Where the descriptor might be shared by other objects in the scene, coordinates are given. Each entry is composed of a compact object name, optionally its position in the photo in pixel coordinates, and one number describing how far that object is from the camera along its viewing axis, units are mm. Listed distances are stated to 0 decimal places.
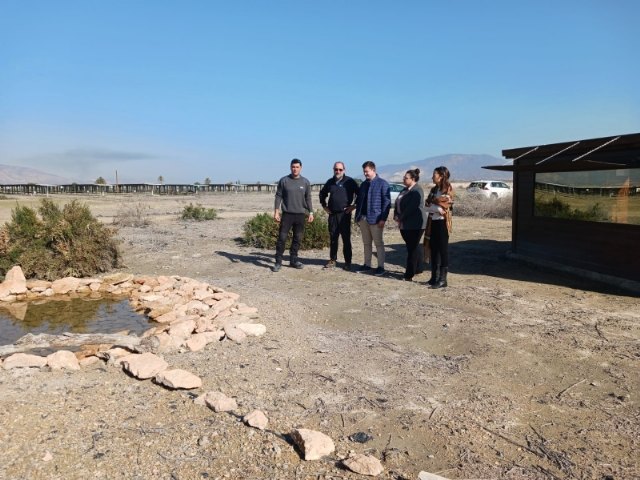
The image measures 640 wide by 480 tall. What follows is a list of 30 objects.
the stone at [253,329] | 5684
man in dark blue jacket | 8969
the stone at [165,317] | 6458
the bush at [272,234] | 12680
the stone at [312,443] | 3182
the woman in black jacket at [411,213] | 8258
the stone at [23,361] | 4488
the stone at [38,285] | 8305
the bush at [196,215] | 21547
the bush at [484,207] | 23062
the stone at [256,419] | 3514
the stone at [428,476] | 2949
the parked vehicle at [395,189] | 29381
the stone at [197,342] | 5191
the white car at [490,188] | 29766
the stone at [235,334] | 5512
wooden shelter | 8047
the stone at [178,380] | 4152
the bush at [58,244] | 9203
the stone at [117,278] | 8711
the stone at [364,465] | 3029
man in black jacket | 9383
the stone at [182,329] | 5453
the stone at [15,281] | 8125
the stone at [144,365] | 4348
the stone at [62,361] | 4512
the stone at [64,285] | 8352
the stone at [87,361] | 4640
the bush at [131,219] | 18750
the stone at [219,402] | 3787
